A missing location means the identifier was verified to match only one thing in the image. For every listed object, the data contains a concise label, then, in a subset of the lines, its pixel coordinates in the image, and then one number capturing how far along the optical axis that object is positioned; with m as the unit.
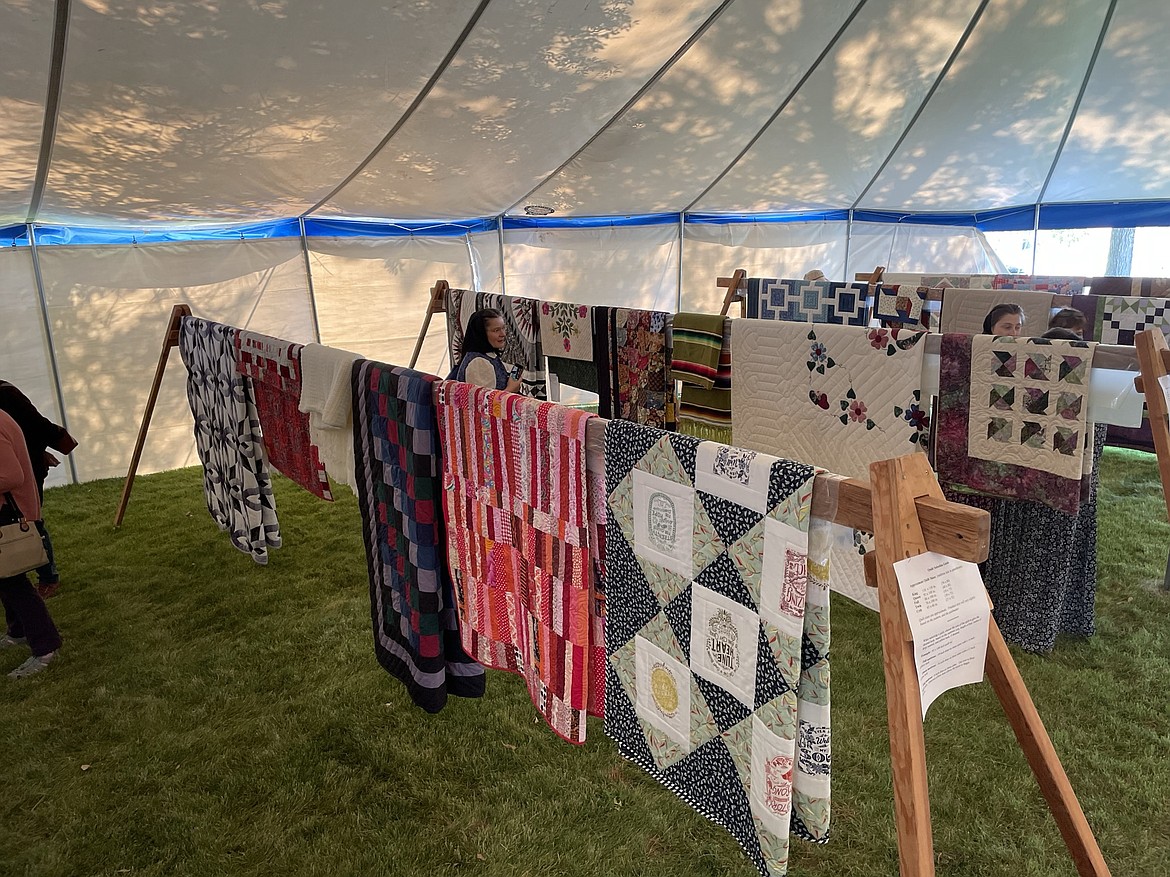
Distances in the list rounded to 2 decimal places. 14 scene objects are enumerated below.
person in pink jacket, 2.25
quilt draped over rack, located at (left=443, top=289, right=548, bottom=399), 3.08
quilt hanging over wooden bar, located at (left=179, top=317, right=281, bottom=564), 2.86
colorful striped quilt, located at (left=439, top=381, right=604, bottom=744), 1.35
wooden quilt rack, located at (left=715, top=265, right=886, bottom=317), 3.85
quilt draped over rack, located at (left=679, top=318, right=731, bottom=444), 2.65
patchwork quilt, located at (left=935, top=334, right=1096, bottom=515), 1.81
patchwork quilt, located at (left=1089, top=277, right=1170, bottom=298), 2.96
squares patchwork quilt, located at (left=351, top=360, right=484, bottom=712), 1.68
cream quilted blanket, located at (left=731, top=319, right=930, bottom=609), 2.07
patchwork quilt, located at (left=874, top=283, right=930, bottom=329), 3.38
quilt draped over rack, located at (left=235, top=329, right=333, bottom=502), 2.37
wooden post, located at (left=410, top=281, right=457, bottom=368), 3.66
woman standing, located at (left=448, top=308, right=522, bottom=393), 2.53
